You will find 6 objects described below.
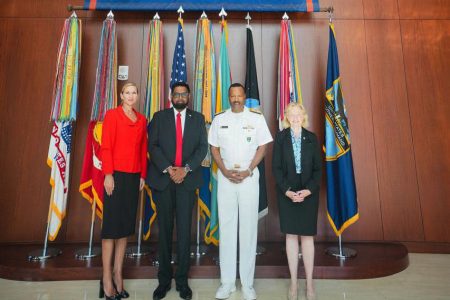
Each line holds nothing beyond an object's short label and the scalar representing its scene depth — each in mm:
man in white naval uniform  2150
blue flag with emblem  2914
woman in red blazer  2061
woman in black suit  2125
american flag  3111
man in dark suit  2152
